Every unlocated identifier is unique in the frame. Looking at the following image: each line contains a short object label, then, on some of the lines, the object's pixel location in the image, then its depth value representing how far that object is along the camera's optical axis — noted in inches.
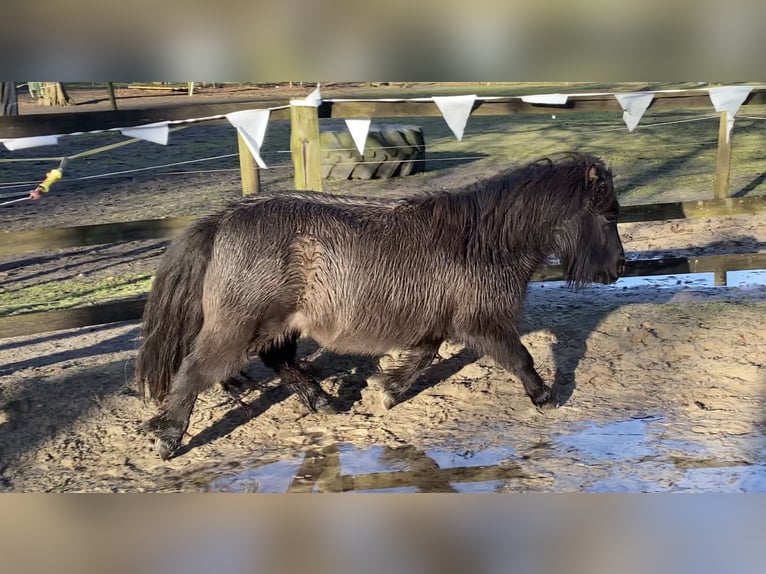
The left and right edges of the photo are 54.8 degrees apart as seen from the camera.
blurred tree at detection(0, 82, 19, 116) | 242.7
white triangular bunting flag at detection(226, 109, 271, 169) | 217.9
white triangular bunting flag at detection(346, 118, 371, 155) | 234.5
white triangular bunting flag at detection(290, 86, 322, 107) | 217.9
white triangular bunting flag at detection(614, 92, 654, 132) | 240.5
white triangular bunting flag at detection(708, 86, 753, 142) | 247.1
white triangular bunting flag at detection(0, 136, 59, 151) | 187.9
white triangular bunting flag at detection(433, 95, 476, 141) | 230.8
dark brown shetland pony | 167.9
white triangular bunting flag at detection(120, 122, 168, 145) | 210.2
